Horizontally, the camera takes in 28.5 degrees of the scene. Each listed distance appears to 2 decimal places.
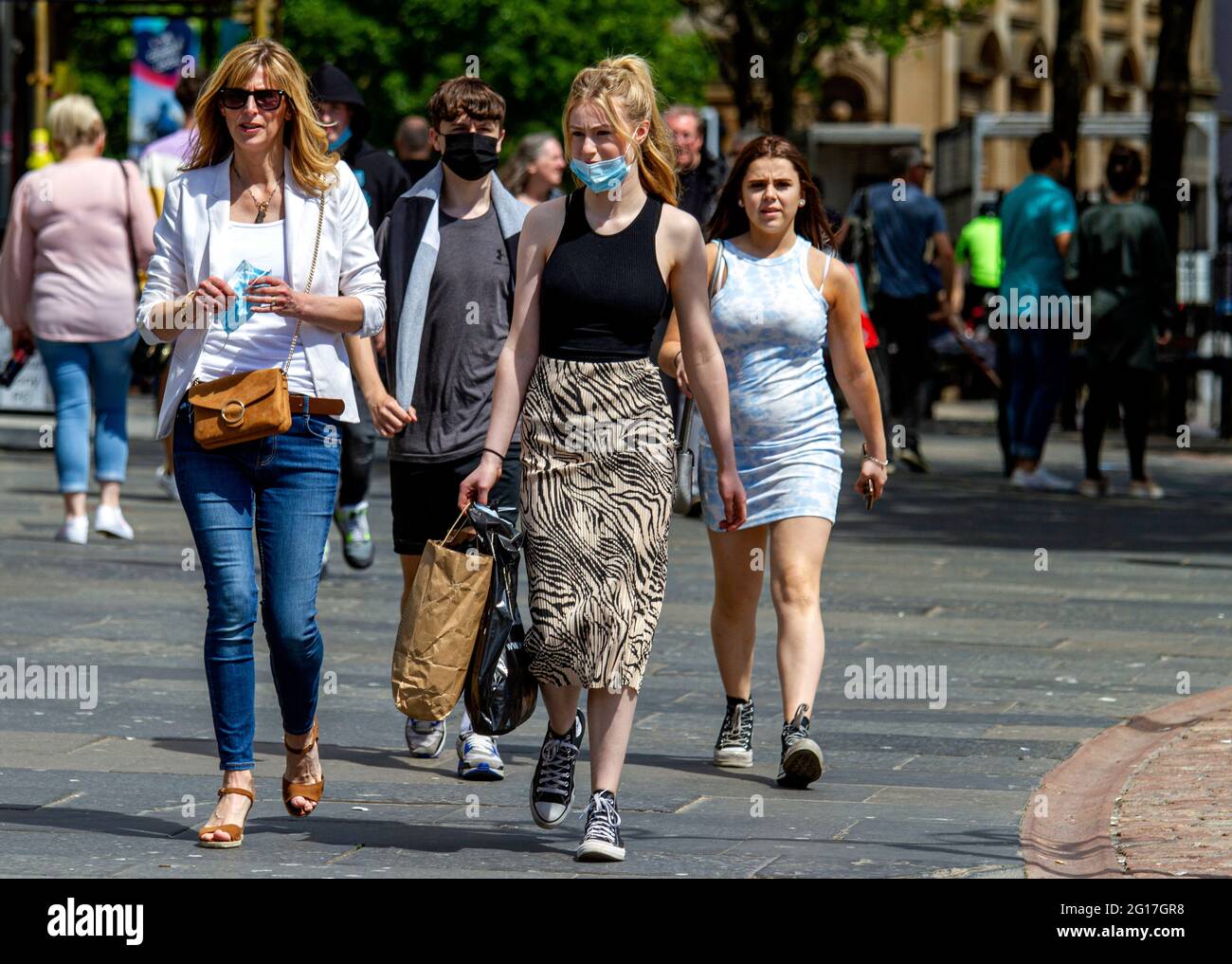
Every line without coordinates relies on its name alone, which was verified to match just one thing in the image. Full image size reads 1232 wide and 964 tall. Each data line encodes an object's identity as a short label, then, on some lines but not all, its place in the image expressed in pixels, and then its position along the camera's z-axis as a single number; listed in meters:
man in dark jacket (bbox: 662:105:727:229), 10.88
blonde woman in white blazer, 5.64
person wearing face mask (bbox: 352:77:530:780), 6.76
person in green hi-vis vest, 21.69
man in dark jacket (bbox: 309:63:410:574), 8.90
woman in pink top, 11.12
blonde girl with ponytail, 5.64
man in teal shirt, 14.73
